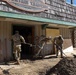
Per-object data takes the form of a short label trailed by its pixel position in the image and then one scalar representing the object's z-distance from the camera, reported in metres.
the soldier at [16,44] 5.04
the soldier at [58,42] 6.23
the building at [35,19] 4.88
